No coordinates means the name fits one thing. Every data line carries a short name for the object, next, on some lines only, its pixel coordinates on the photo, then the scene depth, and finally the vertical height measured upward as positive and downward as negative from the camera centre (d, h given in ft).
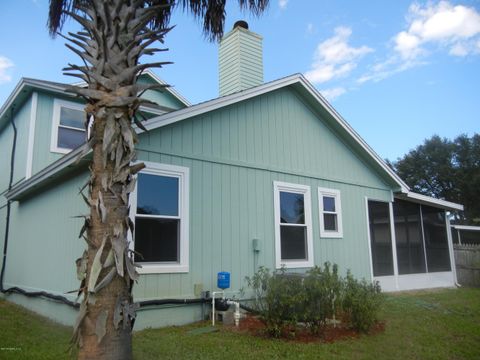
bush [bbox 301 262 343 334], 20.90 -2.24
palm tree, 11.77 +3.19
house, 24.35 +4.34
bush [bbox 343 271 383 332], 21.94 -2.79
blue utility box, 24.81 -1.49
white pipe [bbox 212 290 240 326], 23.67 -3.16
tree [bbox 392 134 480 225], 126.31 +26.72
